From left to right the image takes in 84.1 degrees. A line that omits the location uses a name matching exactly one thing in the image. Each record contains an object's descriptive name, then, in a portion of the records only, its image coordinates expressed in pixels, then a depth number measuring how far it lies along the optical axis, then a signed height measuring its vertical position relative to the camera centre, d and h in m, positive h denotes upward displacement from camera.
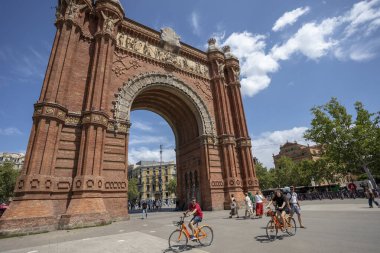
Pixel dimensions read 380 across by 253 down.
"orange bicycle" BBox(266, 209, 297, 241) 7.44 -1.02
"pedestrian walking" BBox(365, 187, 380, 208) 14.57 -0.34
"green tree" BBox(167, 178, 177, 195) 73.88 +5.32
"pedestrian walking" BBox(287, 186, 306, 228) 9.25 -0.34
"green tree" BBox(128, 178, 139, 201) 67.44 +4.97
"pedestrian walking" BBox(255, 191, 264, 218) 14.03 -0.62
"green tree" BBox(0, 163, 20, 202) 38.25 +5.72
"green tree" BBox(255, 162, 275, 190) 58.09 +5.12
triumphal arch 12.62 +7.13
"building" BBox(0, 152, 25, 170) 84.88 +21.07
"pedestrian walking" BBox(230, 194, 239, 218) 14.74 -0.63
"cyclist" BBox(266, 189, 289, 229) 7.73 -0.26
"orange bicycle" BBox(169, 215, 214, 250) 6.78 -1.14
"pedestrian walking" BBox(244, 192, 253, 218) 14.38 -0.53
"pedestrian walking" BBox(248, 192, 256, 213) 17.30 -0.08
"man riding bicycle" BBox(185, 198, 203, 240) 7.30 -0.44
